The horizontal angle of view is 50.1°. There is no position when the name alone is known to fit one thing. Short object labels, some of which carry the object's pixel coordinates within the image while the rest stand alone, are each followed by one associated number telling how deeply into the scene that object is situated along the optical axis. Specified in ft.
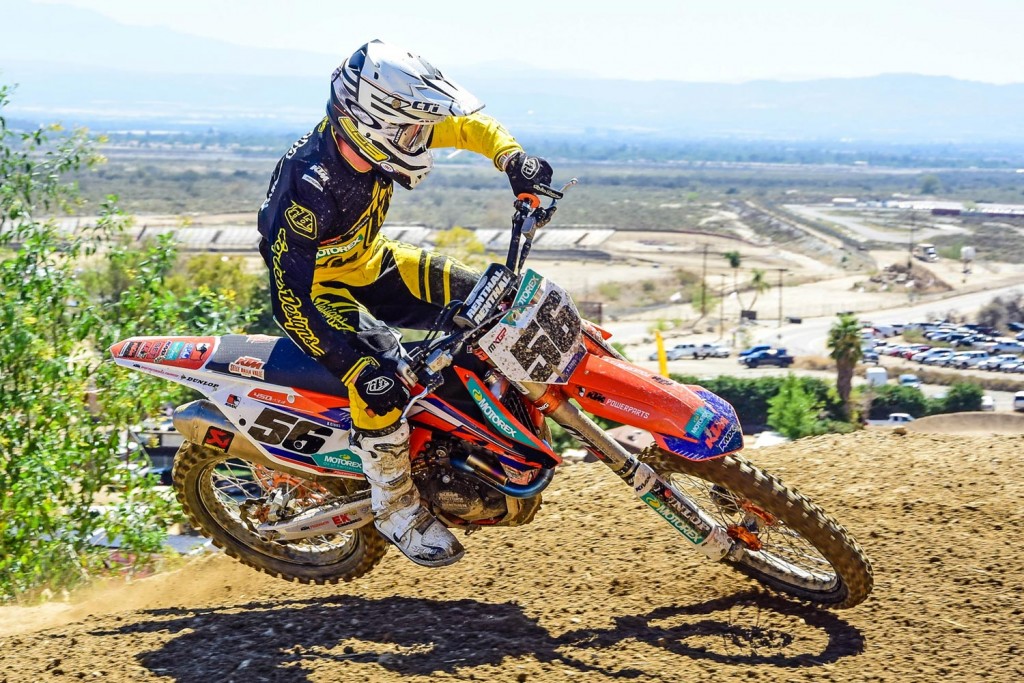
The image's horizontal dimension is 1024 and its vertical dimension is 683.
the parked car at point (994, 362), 220.64
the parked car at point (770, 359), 226.99
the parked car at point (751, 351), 231.30
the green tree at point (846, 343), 146.10
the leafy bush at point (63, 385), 34.94
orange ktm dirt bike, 18.07
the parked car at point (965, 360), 222.89
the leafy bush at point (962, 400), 161.27
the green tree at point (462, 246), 232.53
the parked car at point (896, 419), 141.93
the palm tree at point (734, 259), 395.16
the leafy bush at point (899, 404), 161.58
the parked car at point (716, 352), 242.78
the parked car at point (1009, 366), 216.54
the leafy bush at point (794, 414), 118.62
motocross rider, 18.11
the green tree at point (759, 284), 355.73
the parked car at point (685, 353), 243.79
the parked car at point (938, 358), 227.20
